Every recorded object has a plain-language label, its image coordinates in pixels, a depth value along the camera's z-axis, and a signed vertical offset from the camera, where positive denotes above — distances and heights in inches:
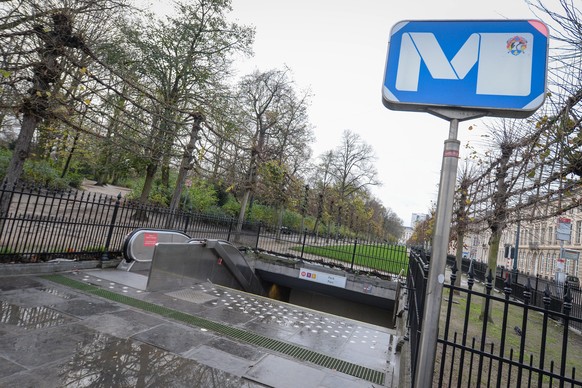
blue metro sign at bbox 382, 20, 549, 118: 70.1 +44.7
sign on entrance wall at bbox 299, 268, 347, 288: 506.3 -80.2
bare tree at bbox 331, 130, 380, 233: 1680.6 +354.8
